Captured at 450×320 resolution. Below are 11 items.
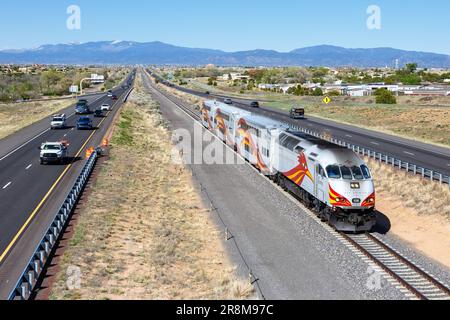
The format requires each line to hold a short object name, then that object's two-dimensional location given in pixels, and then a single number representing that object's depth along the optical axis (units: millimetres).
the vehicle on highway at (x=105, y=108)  93625
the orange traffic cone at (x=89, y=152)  45781
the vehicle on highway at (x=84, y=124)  67250
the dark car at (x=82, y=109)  89188
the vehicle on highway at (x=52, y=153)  42438
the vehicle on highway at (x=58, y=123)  69438
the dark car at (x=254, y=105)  107625
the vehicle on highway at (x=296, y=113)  85569
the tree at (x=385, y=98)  114875
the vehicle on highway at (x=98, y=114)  84375
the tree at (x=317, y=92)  152625
